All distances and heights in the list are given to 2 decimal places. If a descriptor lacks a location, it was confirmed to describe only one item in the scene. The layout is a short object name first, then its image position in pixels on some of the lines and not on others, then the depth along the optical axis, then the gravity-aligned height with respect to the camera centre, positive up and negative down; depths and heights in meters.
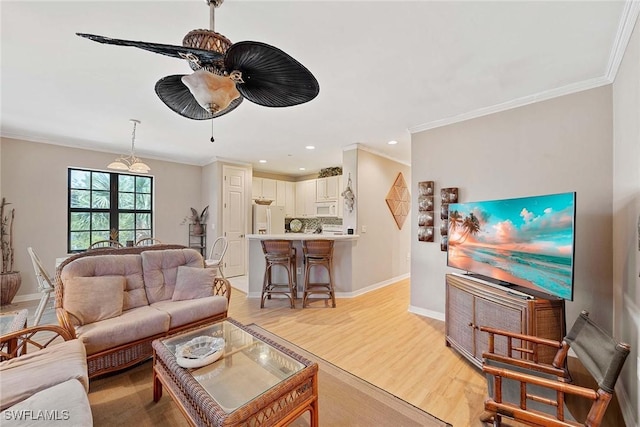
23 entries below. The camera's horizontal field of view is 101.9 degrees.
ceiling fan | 1.21 +0.75
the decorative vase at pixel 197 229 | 5.73 -0.36
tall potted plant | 3.69 -0.78
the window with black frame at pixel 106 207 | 4.57 +0.08
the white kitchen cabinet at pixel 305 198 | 6.65 +0.41
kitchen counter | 4.29 -0.93
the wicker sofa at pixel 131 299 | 2.07 -0.83
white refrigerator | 6.09 -0.15
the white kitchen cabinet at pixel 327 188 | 6.00 +0.61
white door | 5.64 -0.12
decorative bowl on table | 1.58 -0.91
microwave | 6.03 +0.12
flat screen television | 1.83 -0.21
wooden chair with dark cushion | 1.15 -0.87
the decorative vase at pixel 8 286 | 3.67 -1.08
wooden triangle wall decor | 5.12 +0.29
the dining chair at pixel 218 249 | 5.67 -0.80
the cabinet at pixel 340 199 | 5.88 +0.34
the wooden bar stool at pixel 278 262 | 3.81 -0.72
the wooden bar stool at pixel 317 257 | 3.81 -0.65
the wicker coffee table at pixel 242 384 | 1.28 -0.97
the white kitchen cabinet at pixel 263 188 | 6.49 +0.64
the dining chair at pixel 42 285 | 2.86 -0.86
